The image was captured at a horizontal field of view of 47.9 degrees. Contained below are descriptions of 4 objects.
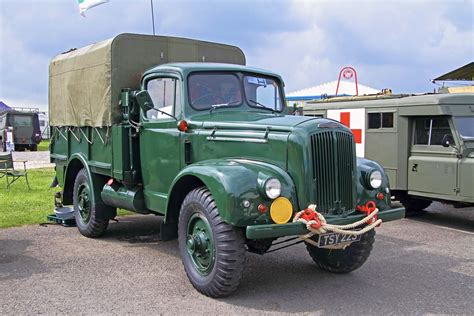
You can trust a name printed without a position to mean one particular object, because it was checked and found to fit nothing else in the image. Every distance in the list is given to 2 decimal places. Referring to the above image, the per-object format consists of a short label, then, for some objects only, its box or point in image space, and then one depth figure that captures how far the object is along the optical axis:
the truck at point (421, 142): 8.67
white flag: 10.64
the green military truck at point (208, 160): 4.80
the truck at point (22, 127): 29.56
